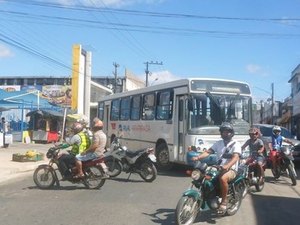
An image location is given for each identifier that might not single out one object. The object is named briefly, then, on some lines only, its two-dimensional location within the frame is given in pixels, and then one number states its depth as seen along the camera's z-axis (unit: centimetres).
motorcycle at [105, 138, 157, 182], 1424
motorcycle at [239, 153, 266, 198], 1230
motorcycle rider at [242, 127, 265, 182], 1241
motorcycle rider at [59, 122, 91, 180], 1221
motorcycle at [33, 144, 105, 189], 1223
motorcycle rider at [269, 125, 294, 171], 1505
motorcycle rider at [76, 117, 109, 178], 1220
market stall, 3613
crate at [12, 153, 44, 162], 1966
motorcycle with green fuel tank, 789
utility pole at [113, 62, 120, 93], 6412
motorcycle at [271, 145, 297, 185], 1426
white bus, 1566
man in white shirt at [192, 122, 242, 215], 848
